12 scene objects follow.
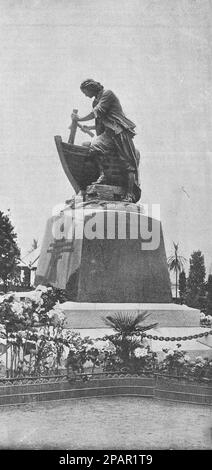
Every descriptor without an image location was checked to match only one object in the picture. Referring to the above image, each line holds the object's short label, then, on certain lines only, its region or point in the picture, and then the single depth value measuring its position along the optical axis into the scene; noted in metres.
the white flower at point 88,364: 7.80
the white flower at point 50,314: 7.22
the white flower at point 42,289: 7.58
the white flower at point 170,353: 7.27
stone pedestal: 10.27
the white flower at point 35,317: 6.99
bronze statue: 11.79
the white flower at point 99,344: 8.07
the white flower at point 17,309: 6.87
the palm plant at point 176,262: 15.52
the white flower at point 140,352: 7.20
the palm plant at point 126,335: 7.32
